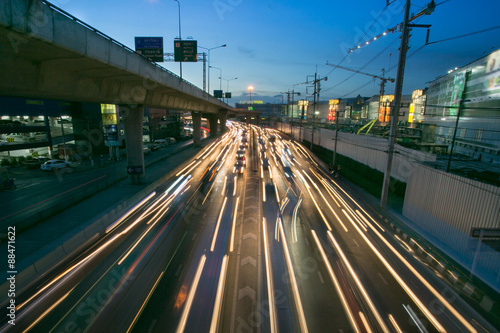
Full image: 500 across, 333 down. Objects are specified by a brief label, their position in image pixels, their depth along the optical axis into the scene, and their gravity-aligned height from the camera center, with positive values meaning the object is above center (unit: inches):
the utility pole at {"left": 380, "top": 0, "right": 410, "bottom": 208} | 606.8 +147.8
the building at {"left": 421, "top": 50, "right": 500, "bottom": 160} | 1099.7 +177.2
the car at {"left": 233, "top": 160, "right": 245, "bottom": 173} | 1126.3 -210.9
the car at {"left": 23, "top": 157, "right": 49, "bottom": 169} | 1175.0 -239.1
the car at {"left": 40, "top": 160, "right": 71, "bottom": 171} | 1101.1 -233.5
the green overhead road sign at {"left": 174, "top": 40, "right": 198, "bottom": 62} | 1120.3 +354.1
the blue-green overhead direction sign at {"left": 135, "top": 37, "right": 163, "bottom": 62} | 1071.6 +348.9
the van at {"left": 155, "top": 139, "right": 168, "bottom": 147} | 2029.0 -187.2
